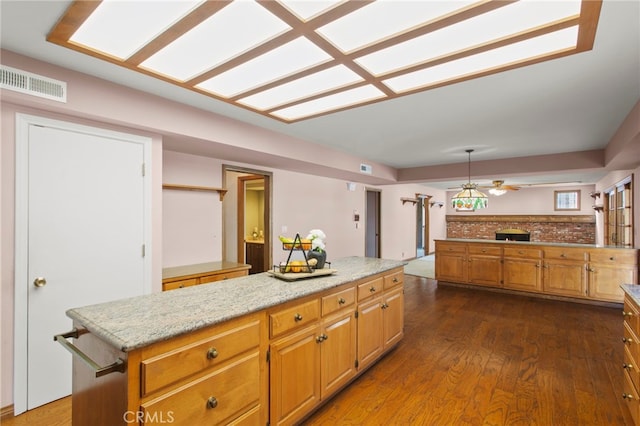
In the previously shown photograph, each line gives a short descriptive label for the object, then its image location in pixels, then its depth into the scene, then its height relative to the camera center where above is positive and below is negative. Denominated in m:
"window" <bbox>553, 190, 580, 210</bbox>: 9.87 +0.44
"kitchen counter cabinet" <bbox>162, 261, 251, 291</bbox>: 3.15 -0.64
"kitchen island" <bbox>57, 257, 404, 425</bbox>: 1.26 -0.68
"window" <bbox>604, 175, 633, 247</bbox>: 5.05 -0.01
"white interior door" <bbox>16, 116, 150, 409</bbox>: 2.23 -0.15
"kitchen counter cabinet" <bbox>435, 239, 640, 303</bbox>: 4.67 -0.90
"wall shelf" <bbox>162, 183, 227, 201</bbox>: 3.61 +0.32
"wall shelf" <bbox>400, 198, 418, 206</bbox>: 8.86 +0.39
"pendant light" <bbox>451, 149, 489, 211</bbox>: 5.50 +0.27
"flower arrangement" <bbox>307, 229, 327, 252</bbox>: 2.58 -0.22
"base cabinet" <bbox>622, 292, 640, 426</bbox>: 1.89 -0.93
